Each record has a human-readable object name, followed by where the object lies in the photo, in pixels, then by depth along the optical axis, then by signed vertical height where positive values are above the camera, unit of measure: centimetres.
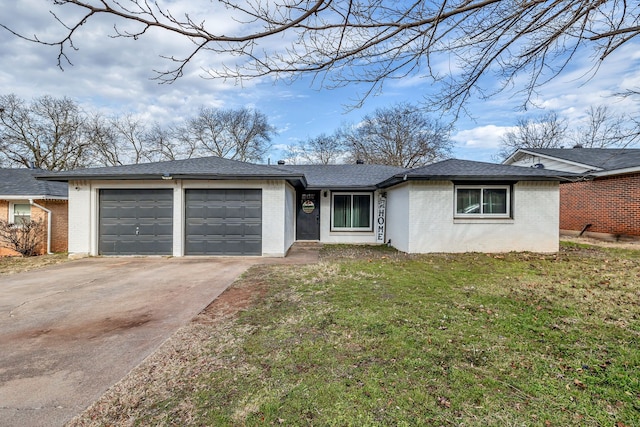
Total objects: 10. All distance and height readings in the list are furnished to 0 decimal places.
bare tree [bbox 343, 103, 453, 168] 2669 +693
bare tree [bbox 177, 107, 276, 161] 3017 +838
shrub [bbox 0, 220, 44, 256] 1062 -91
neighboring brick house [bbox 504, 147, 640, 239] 1113 +90
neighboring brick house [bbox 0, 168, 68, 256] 1102 +12
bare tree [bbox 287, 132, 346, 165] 3080 +690
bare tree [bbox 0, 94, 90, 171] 2256 +642
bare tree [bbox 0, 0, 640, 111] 256 +188
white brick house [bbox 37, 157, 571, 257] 923 +1
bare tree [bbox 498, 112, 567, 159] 2683 +804
